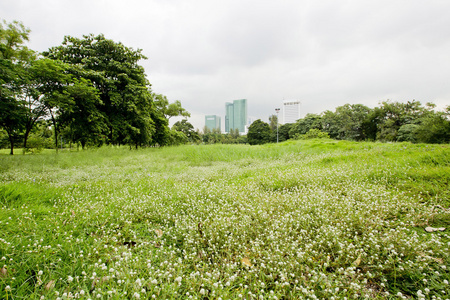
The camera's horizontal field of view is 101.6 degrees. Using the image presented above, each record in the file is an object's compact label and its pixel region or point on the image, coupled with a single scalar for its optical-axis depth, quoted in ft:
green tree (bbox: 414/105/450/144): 102.42
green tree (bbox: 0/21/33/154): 36.22
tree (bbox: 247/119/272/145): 250.27
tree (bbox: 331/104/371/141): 193.26
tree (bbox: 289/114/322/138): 230.07
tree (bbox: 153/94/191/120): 128.77
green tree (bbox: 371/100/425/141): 156.51
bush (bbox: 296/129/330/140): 172.19
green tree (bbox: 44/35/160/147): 65.62
